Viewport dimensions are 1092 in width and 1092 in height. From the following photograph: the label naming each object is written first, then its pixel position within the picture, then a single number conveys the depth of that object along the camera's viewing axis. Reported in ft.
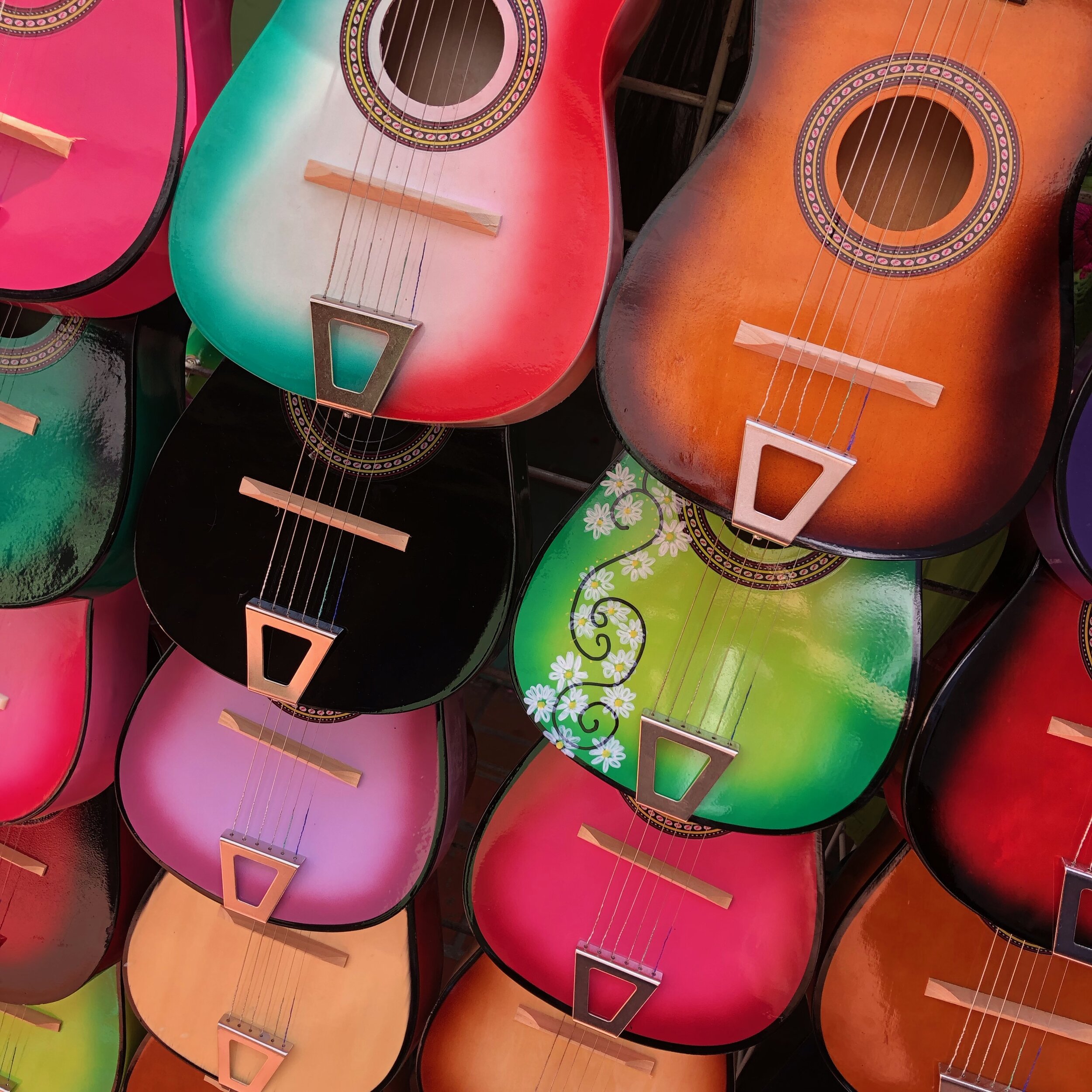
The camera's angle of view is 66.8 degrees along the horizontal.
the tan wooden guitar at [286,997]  4.15
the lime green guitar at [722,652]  2.90
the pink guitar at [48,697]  3.99
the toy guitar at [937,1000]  3.34
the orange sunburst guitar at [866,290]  2.36
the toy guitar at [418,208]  2.62
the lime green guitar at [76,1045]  4.85
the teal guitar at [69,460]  3.50
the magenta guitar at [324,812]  3.77
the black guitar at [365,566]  3.22
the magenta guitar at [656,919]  3.47
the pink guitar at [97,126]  2.88
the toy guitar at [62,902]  4.53
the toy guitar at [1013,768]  2.90
